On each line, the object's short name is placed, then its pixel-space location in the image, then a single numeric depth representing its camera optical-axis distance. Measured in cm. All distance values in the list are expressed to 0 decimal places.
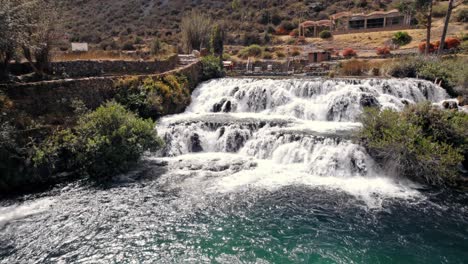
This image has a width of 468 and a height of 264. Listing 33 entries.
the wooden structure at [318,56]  3334
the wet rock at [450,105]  1708
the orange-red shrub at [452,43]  3103
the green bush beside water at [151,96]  1886
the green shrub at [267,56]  3784
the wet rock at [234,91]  2243
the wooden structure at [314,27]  4987
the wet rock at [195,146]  1688
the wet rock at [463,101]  1789
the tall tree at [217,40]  3092
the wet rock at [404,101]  1859
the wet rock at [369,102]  1859
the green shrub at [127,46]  4282
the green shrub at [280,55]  3784
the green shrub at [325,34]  4684
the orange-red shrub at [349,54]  3384
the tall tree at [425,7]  2877
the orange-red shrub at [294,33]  5112
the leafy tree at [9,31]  1386
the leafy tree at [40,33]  1762
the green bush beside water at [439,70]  1864
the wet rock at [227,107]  2150
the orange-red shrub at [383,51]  3215
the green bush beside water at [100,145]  1344
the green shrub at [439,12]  4676
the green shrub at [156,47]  3170
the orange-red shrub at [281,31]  5347
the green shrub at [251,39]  4822
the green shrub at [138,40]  4684
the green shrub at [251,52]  3919
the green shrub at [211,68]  2659
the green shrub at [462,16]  4153
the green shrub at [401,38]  3672
